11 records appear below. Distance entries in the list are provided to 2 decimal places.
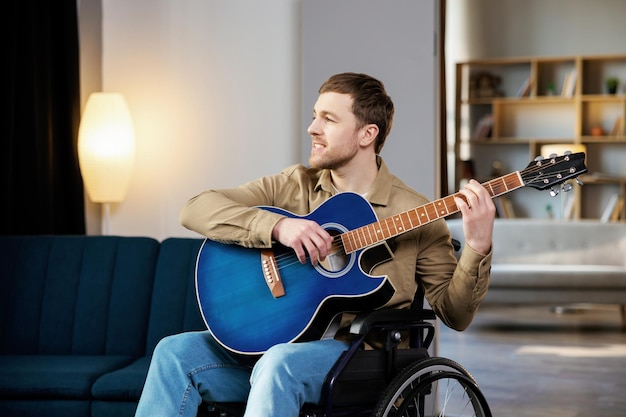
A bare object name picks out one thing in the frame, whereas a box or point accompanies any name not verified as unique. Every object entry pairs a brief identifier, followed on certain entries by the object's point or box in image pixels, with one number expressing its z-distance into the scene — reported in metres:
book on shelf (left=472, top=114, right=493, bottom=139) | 8.66
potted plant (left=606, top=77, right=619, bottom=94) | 8.30
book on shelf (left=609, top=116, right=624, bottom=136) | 8.34
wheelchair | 1.95
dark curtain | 3.55
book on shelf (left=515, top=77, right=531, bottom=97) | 8.53
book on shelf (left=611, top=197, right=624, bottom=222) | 8.30
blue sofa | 3.05
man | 1.97
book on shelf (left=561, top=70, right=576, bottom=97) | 8.40
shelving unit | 8.42
